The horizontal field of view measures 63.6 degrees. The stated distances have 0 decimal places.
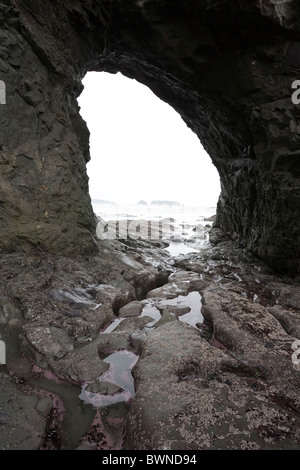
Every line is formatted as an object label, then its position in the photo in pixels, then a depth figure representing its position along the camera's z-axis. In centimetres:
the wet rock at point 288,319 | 381
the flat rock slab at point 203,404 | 202
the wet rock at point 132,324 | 388
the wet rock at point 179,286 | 568
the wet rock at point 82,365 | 281
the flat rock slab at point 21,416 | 200
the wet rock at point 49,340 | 309
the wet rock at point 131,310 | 456
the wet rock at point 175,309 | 464
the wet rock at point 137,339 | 342
